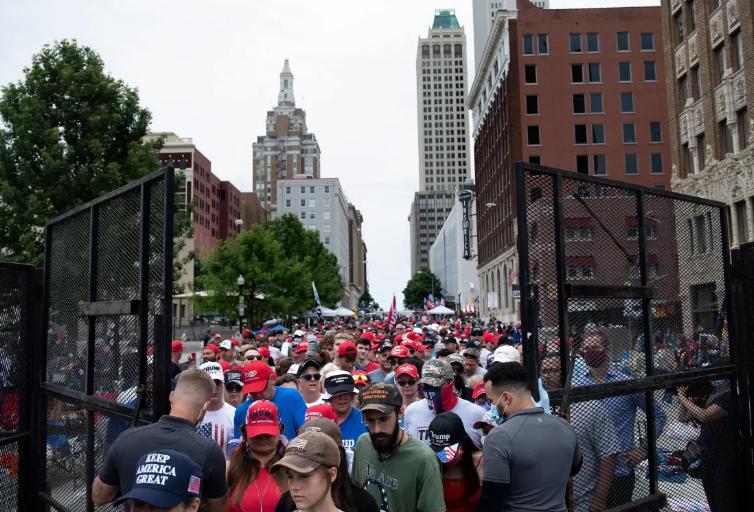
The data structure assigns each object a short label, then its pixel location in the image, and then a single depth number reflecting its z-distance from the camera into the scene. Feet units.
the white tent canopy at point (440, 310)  130.25
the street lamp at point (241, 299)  92.70
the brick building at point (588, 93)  189.67
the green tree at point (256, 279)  140.56
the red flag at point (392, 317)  79.15
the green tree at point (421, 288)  531.50
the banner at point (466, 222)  279.28
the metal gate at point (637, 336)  13.56
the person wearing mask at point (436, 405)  17.15
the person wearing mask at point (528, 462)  11.13
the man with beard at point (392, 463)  12.34
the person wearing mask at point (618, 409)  14.30
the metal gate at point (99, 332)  13.07
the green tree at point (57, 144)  69.51
